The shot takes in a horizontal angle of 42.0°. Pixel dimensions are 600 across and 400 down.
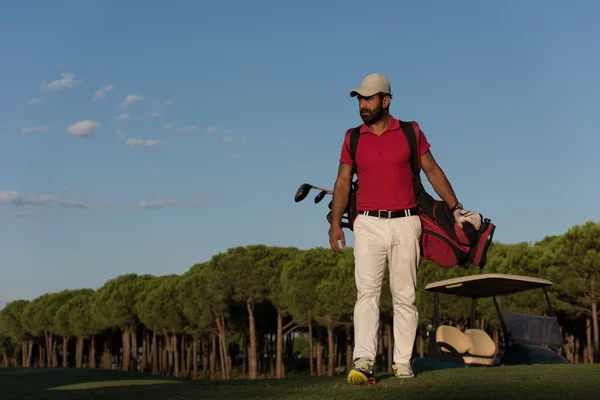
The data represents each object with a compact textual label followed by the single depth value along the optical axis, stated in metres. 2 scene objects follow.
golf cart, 14.35
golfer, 7.36
